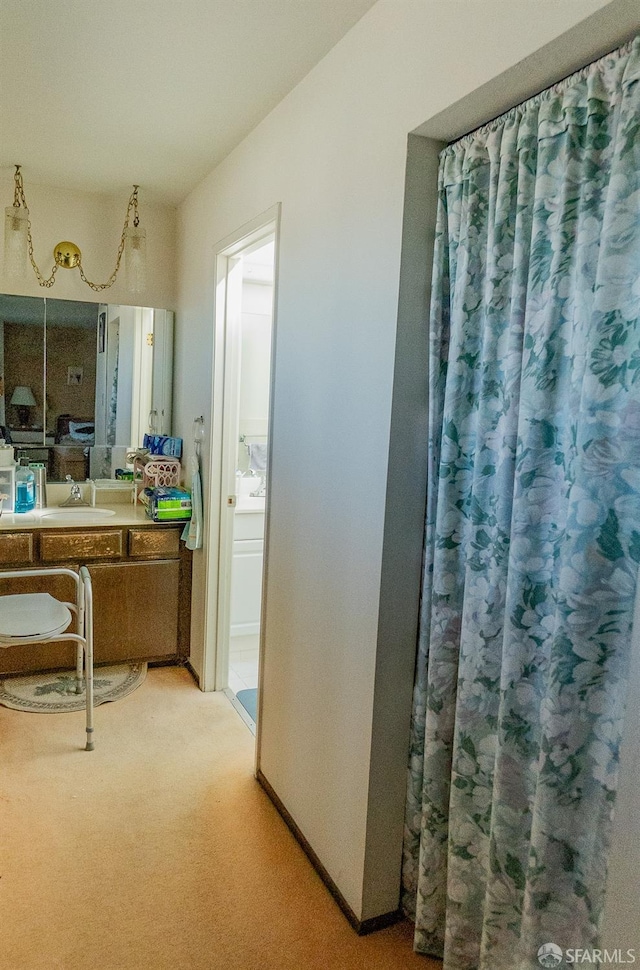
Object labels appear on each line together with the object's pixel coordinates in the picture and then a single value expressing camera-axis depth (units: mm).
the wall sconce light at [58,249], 3209
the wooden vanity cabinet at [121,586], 3189
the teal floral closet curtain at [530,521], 1269
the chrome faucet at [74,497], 3660
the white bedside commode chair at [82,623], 2402
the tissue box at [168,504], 3326
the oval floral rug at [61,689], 3076
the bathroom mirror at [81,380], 3496
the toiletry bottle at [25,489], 3451
